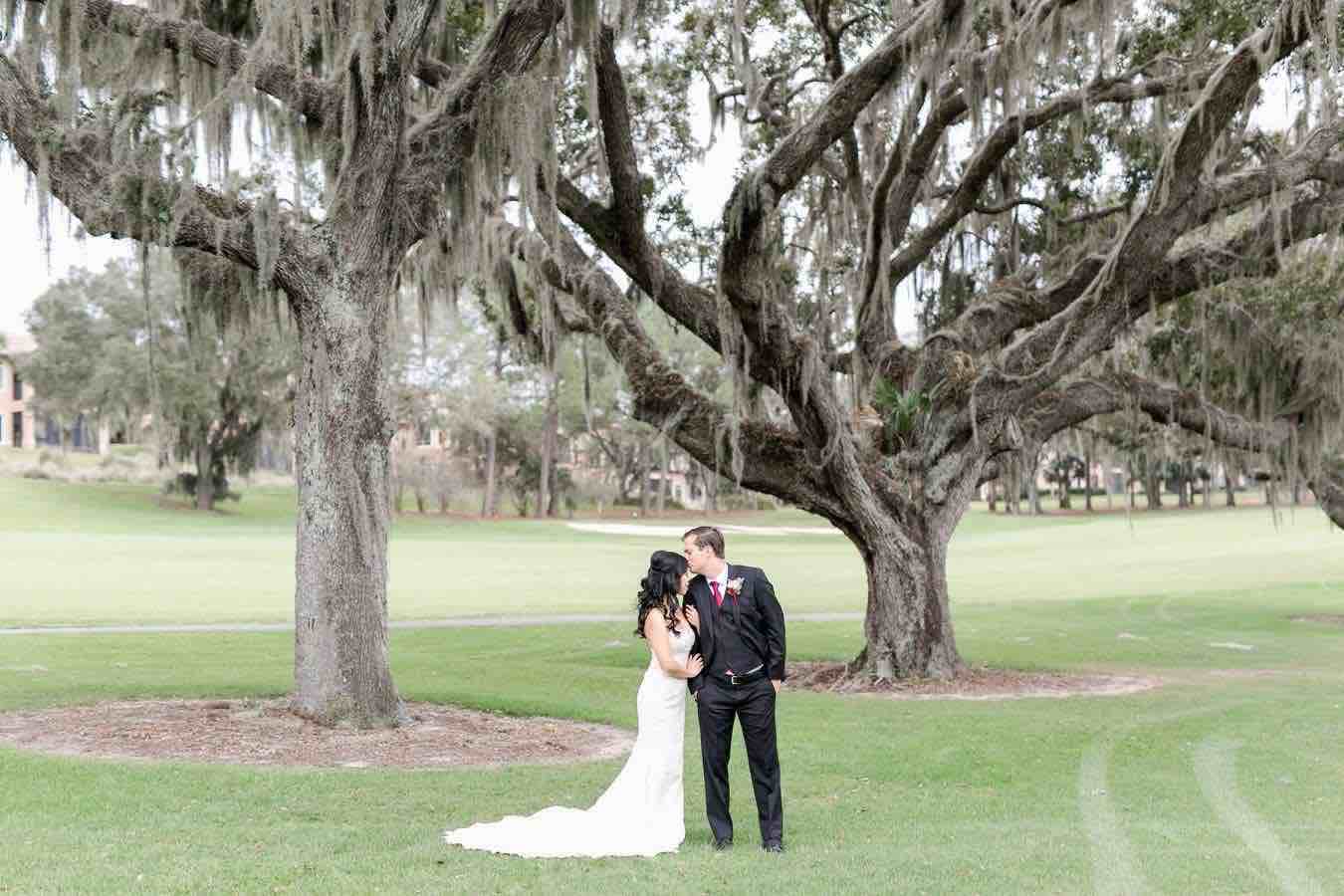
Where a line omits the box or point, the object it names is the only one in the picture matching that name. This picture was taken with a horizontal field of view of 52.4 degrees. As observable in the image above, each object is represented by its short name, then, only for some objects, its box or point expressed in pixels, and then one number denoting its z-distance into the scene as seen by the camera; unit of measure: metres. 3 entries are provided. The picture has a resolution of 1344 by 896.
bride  6.80
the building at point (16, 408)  78.00
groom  6.85
